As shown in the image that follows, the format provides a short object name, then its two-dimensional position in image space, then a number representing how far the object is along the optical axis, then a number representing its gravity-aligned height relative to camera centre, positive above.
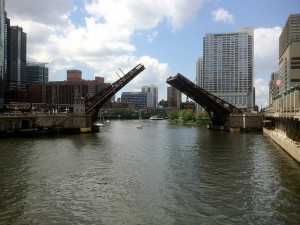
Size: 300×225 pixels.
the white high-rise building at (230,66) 180.88 +33.84
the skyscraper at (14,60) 180.62 +38.14
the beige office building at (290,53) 114.38 +27.74
